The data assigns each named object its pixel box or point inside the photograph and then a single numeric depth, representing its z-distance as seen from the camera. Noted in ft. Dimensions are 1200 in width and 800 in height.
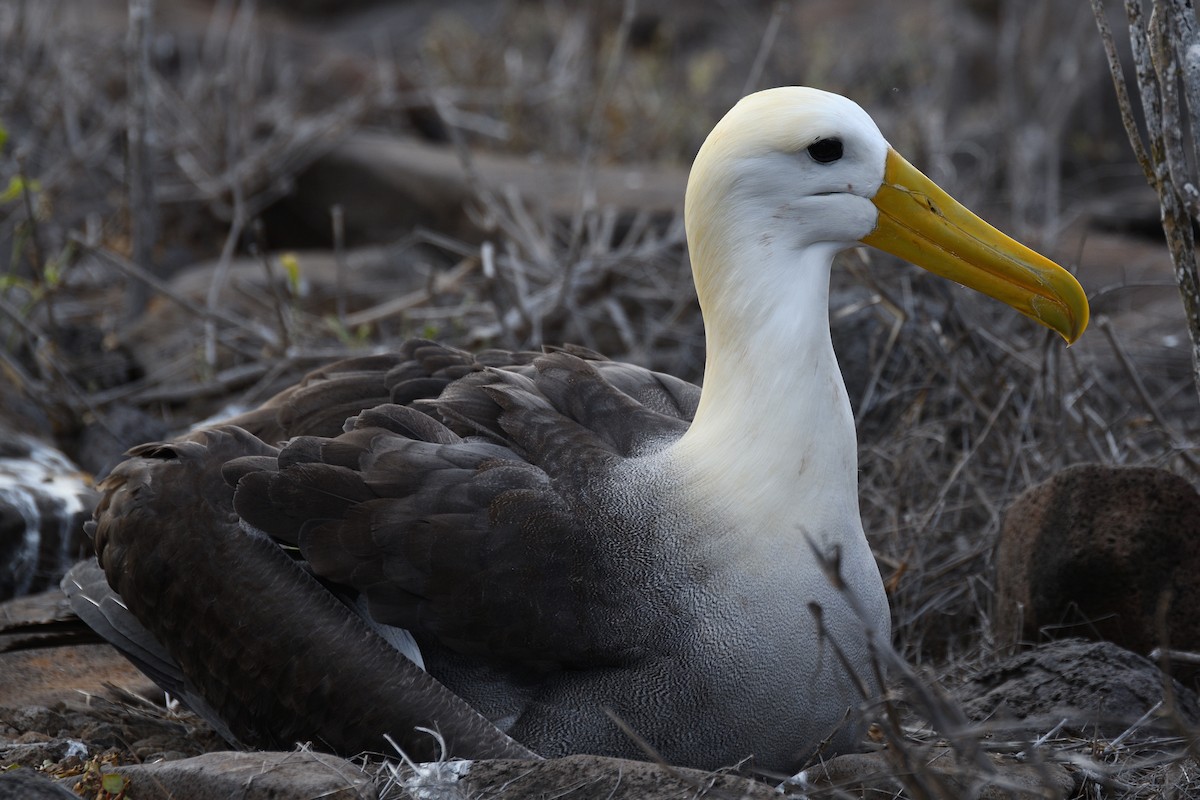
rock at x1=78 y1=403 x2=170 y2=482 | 30.94
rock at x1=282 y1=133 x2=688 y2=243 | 46.11
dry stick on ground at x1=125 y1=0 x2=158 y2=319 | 37.24
